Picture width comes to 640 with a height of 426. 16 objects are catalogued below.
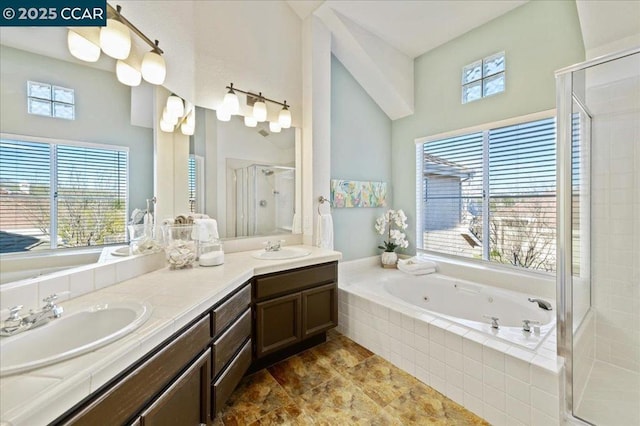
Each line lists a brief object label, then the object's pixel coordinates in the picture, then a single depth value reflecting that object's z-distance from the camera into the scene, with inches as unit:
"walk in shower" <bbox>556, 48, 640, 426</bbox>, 62.4
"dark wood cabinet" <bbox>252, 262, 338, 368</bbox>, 75.4
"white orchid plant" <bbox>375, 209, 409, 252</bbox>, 134.9
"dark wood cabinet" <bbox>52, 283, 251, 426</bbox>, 31.7
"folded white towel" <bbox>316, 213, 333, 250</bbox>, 109.7
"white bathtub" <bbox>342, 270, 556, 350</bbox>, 71.5
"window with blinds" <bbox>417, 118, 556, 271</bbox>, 96.0
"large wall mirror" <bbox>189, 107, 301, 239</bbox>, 87.8
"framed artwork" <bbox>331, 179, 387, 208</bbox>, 124.3
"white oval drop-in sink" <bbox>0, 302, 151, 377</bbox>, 30.6
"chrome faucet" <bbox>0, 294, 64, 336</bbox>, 34.5
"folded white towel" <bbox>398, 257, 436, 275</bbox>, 120.6
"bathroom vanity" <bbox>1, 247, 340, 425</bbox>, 27.9
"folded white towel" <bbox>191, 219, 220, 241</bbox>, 75.9
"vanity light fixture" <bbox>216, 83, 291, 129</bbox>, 93.3
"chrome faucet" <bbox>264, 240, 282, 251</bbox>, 94.4
